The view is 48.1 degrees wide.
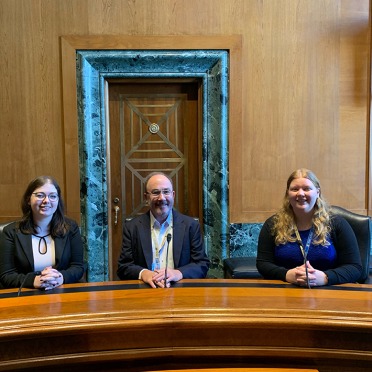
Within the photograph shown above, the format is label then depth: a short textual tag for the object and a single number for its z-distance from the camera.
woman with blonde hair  2.01
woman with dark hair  2.16
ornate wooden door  3.83
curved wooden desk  1.20
